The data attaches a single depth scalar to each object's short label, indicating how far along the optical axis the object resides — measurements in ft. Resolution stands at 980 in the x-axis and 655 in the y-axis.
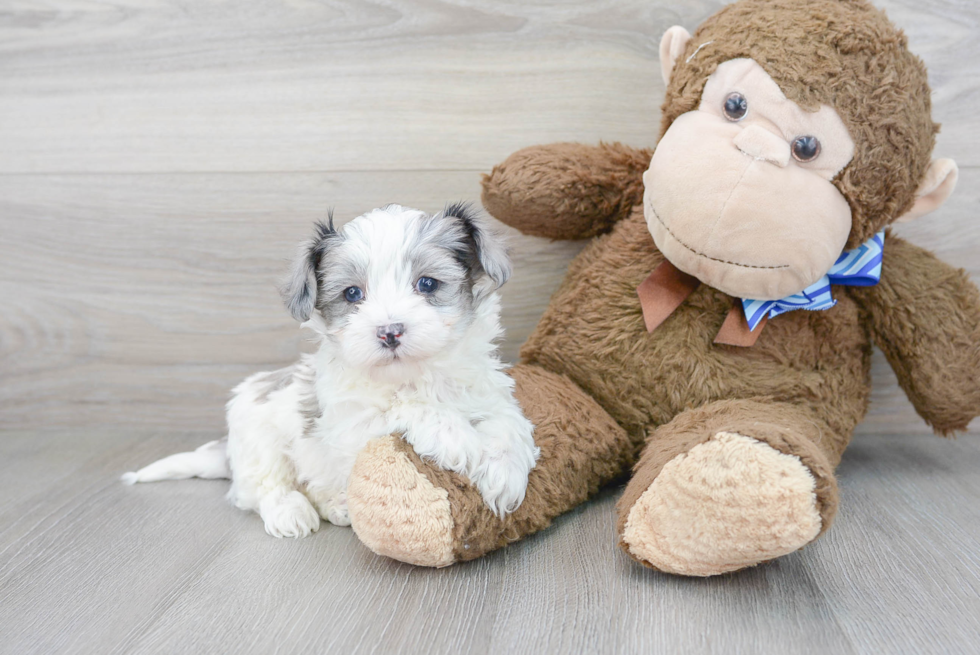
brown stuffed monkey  1.82
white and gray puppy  1.90
